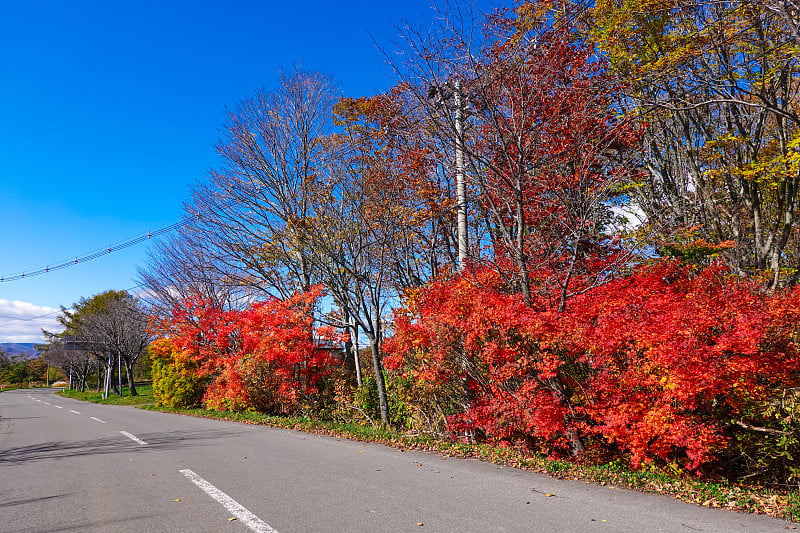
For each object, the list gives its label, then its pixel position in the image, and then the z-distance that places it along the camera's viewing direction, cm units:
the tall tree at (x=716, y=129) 909
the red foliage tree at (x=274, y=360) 1348
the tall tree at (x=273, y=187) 1564
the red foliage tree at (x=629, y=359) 533
